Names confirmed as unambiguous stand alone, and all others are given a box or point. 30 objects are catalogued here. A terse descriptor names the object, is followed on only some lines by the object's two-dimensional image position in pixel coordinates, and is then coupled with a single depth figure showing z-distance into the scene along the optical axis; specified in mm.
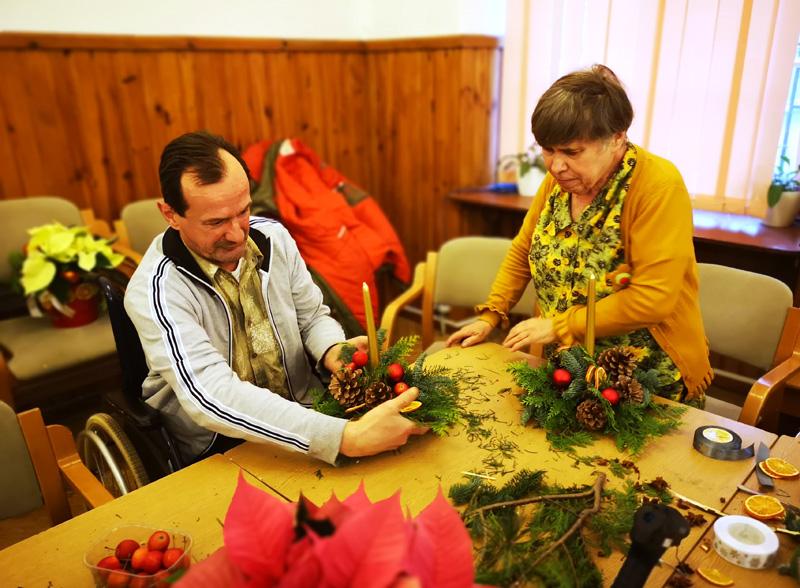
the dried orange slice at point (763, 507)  1040
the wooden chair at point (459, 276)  2482
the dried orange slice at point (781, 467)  1144
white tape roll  941
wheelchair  1470
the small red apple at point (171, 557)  905
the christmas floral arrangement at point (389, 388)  1318
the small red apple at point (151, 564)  904
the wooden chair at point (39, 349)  2420
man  1240
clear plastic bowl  872
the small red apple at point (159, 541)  940
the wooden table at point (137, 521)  982
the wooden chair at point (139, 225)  3154
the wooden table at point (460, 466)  1147
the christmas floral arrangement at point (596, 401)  1286
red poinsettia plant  594
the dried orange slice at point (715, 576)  916
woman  1419
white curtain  2594
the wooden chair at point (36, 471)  1287
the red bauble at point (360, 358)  1379
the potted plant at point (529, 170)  3352
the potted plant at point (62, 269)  2521
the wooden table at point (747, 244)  2410
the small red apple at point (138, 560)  907
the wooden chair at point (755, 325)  1746
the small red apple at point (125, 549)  941
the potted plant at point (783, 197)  2602
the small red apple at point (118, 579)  881
